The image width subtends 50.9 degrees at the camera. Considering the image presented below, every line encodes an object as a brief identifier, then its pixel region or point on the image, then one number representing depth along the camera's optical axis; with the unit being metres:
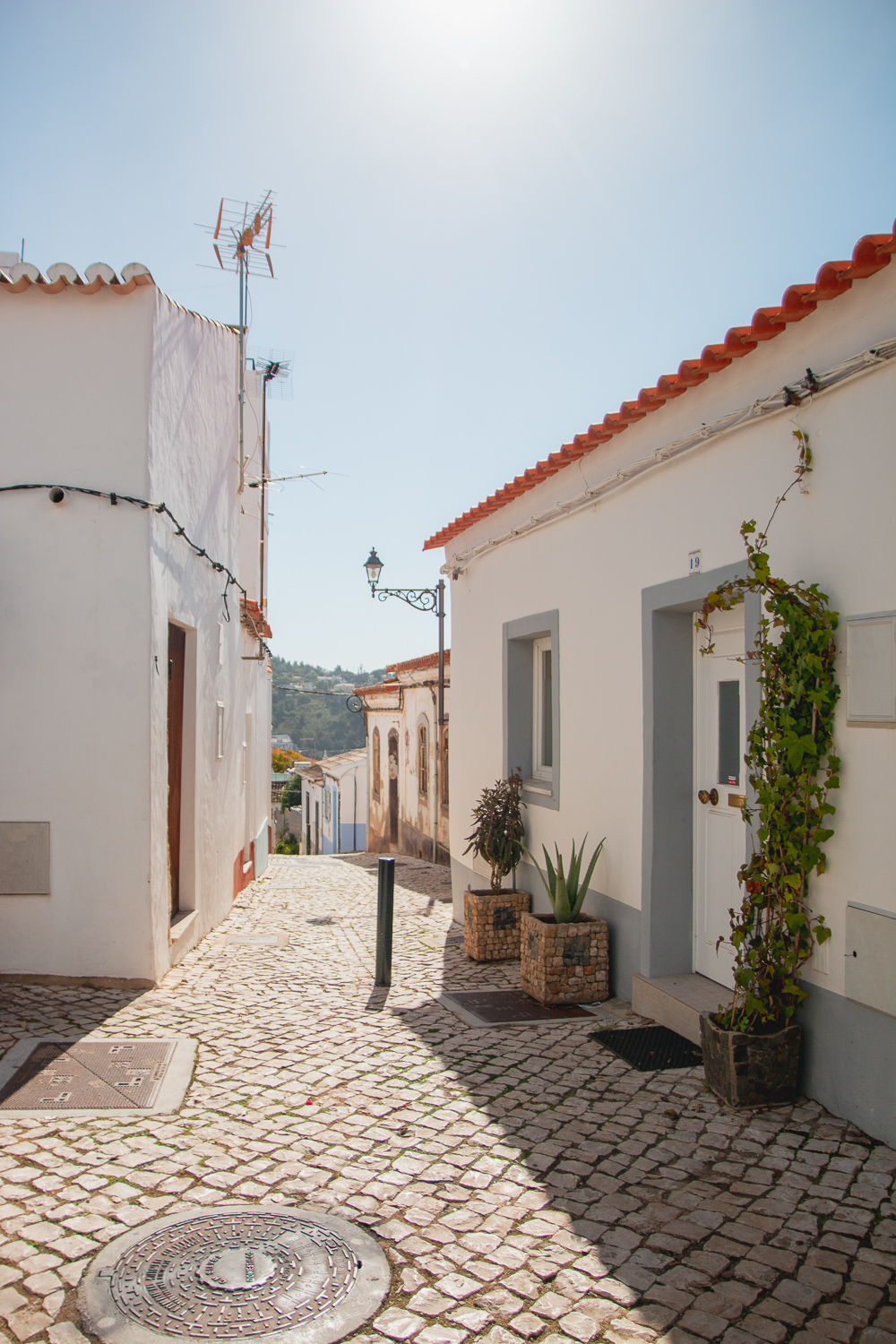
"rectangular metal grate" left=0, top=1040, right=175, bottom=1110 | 4.20
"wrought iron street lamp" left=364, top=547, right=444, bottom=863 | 14.09
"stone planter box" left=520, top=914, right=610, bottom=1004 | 5.90
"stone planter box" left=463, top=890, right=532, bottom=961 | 7.25
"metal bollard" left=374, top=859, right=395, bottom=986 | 6.49
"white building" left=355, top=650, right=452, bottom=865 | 17.45
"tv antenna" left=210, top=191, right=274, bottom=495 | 10.92
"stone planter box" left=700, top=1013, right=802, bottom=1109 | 4.08
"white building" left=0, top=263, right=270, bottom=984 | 6.01
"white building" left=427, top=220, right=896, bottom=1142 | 3.78
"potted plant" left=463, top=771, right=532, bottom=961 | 7.27
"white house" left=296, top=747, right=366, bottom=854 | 28.64
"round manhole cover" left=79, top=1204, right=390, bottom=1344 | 2.60
